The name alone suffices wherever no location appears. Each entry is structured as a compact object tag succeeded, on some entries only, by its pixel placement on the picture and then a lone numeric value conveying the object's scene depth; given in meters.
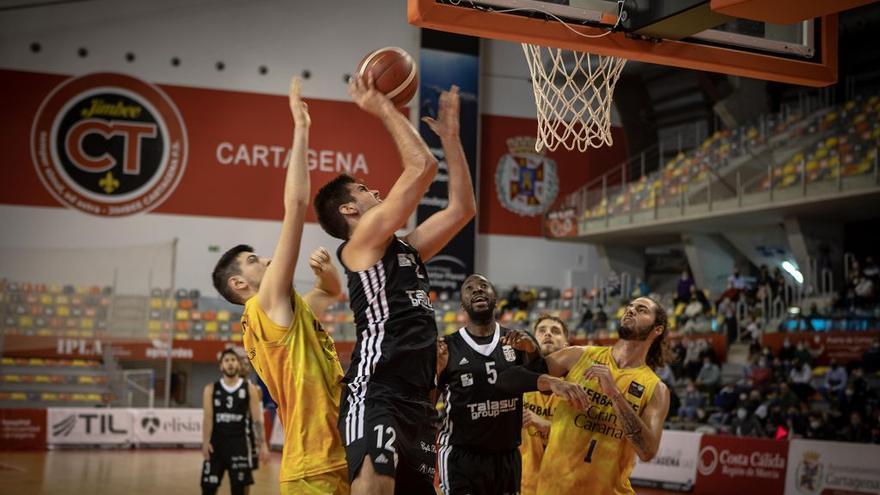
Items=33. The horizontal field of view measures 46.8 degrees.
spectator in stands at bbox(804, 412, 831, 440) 14.69
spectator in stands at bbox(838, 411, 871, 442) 14.34
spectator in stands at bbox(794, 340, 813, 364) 17.31
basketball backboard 5.82
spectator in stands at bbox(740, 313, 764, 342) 19.61
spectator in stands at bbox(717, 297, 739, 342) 20.53
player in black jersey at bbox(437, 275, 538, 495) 5.75
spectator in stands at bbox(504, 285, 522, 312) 27.20
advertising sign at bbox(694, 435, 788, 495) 13.03
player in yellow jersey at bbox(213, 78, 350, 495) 4.32
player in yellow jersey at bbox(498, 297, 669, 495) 5.55
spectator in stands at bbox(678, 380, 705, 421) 18.16
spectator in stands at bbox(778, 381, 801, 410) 15.80
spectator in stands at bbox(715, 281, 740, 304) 21.96
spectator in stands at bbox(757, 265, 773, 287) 21.22
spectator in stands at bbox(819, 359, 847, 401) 16.09
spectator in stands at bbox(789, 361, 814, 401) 16.41
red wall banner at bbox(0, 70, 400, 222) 26.06
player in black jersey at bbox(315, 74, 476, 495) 4.10
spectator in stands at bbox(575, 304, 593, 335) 24.11
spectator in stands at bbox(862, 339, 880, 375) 16.20
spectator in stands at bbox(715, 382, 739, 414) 17.31
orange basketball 4.46
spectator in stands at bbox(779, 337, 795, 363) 17.95
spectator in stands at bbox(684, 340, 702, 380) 19.70
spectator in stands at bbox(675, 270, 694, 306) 23.42
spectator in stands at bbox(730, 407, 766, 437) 15.66
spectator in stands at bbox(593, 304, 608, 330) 23.88
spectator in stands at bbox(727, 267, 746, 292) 22.28
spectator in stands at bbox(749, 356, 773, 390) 17.69
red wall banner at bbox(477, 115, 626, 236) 29.72
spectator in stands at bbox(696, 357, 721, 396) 19.09
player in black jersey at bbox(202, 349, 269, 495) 9.59
